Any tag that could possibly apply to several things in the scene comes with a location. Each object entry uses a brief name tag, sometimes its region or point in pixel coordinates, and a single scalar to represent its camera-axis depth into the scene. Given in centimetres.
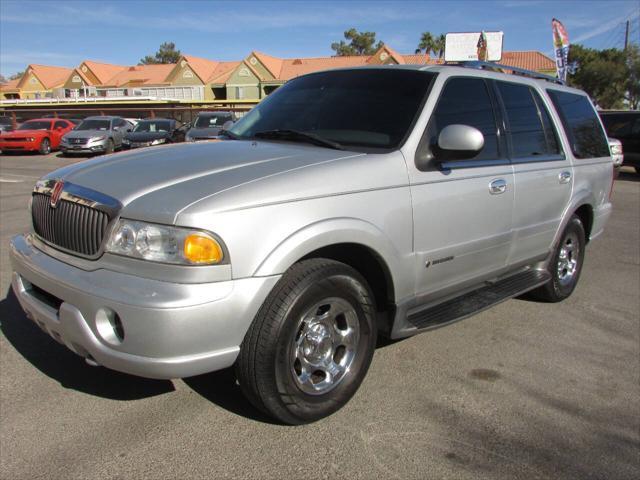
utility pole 5172
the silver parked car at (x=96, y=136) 2061
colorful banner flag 2439
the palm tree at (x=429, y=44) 7006
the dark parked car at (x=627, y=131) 1559
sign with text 2169
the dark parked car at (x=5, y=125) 2690
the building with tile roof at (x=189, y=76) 5622
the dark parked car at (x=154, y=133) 2020
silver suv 243
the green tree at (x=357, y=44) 8638
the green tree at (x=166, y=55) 10131
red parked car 2189
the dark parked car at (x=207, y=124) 1762
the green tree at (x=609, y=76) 5619
